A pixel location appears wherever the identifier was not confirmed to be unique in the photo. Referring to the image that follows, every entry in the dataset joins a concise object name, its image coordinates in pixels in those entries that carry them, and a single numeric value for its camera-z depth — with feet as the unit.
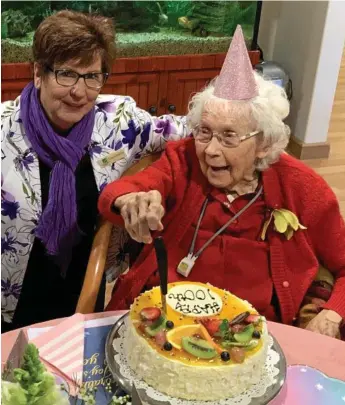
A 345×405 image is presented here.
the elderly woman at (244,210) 5.48
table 4.60
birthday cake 3.96
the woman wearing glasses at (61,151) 5.66
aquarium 11.84
